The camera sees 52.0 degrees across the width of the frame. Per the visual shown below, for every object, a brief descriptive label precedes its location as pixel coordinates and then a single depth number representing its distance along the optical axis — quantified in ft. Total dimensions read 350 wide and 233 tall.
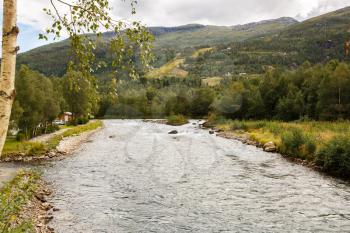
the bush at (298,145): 130.31
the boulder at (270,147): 157.58
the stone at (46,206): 70.05
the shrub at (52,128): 256.11
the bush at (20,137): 187.71
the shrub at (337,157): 101.51
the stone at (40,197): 76.02
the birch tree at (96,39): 25.21
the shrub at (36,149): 146.72
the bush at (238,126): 261.20
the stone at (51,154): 146.01
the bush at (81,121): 347.36
